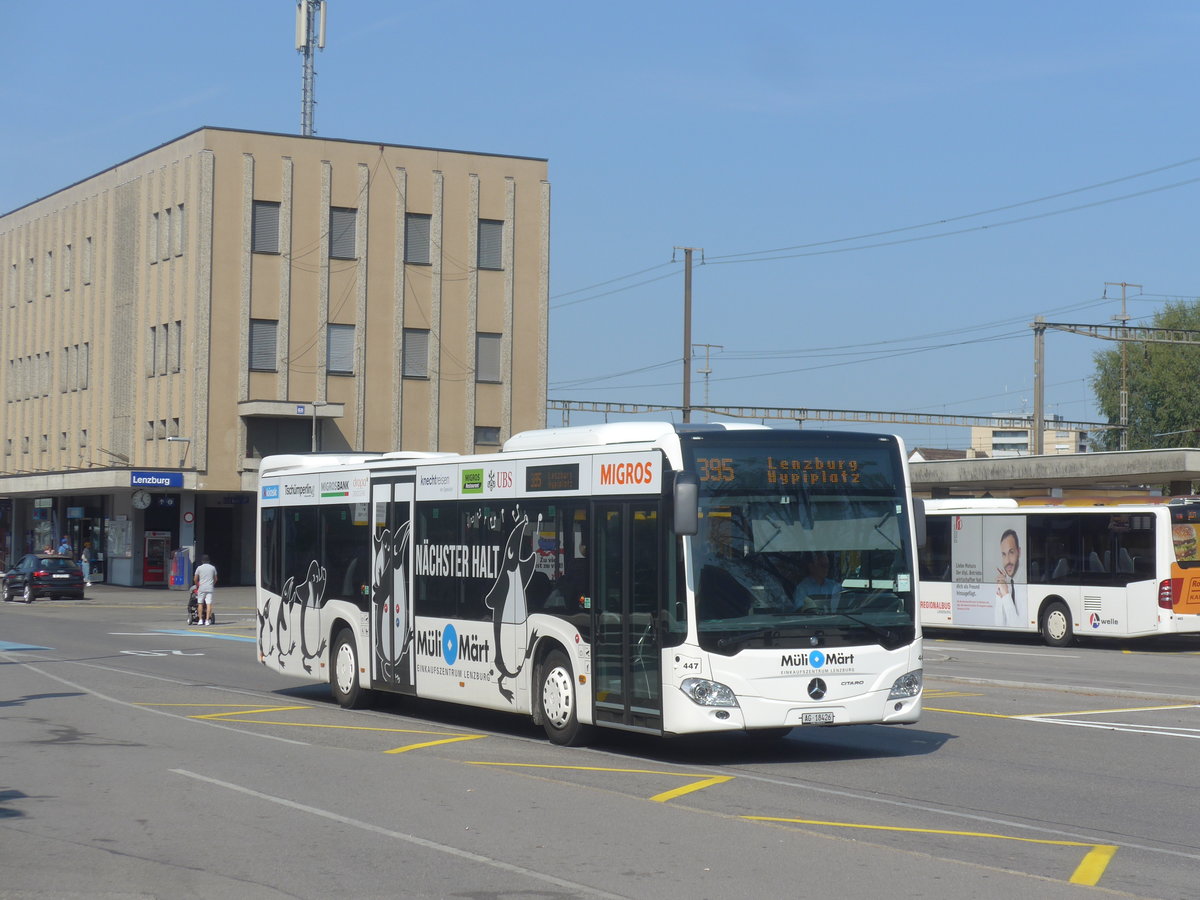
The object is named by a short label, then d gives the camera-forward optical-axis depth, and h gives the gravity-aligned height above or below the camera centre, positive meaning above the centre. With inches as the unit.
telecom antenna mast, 2603.3 +835.8
